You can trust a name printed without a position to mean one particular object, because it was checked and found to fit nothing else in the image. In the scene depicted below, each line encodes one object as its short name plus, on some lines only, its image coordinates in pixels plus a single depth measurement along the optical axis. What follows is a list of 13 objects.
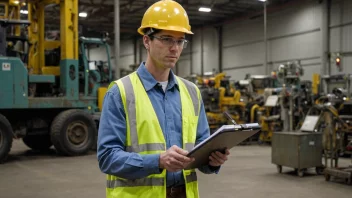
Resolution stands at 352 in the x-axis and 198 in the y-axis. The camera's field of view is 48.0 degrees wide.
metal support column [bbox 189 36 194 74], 25.88
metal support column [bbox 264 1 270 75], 18.65
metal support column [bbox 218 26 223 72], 23.92
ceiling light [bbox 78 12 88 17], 21.14
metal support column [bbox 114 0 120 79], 12.39
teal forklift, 8.84
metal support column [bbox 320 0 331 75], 17.27
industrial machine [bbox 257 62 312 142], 12.06
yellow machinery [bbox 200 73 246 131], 13.52
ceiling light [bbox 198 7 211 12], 19.80
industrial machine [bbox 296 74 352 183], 7.02
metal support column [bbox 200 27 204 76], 24.83
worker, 1.84
